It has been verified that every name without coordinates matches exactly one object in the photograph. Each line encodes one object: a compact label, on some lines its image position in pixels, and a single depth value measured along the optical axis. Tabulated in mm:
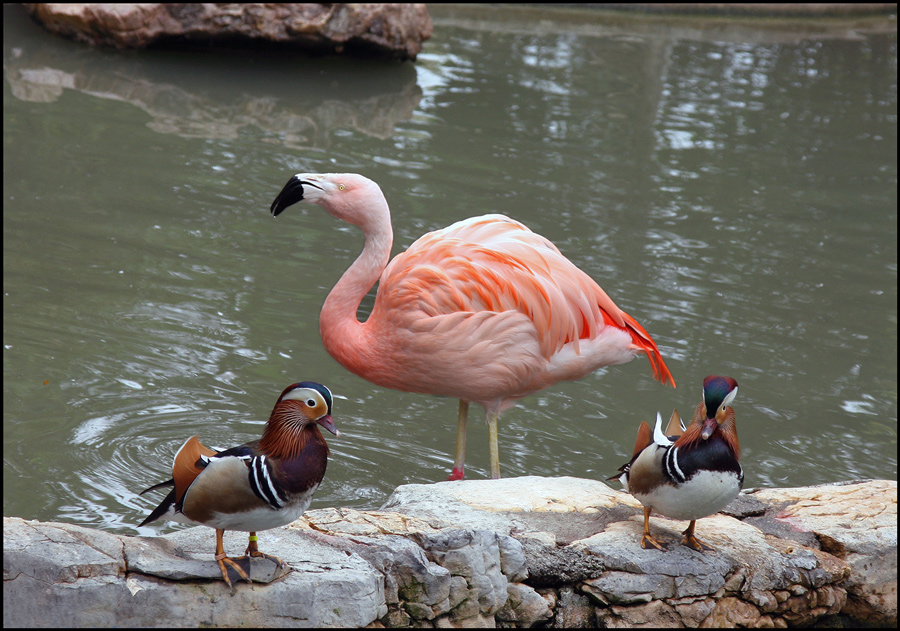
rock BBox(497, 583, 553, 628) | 6047
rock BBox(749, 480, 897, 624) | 6809
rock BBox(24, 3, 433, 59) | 19687
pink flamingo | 7898
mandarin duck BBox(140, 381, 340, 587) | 5016
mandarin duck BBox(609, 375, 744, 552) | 5699
